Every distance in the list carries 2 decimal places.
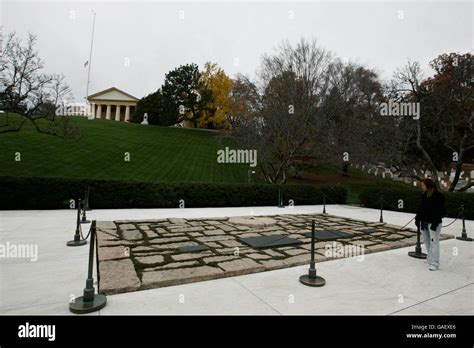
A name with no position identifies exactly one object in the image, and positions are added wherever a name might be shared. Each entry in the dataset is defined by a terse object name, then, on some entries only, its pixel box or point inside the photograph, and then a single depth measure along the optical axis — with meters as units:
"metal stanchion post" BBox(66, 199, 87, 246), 6.92
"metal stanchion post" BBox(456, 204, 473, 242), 9.10
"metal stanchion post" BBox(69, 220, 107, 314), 3.57
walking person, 5.72
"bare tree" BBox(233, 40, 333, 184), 21.44
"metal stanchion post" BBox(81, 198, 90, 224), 9.77
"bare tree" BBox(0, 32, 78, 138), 14.80
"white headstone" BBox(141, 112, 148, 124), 57.72
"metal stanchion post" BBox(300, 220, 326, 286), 4.72
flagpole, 40.22
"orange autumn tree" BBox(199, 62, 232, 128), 44.59
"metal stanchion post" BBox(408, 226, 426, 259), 6.64
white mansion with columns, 72.94
